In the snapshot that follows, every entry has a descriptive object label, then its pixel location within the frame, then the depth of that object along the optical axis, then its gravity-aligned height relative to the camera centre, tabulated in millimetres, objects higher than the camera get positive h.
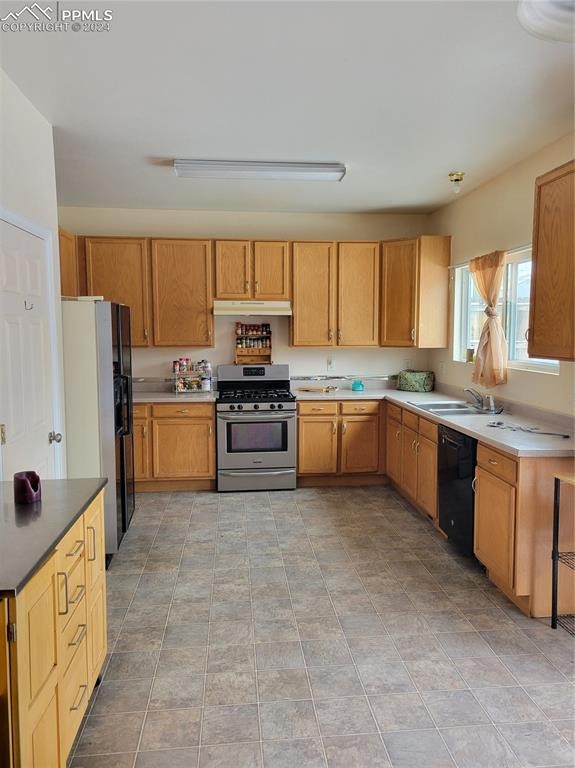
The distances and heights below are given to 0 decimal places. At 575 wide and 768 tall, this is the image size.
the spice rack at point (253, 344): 5375 -18
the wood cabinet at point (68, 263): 4105 +659
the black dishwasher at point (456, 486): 3248 -957
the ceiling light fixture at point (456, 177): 3966 +1267
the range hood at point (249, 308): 4969 +329
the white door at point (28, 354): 2428 -55
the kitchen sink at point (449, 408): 3923 -536
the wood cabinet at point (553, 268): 2570 +377
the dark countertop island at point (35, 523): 1358 -590
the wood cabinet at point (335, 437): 4992 -915
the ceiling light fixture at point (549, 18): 1343 +849
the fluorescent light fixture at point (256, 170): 3646 +1231
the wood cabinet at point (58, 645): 1302 -918
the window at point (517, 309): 3736 +246
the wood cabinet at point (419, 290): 4910 +494
